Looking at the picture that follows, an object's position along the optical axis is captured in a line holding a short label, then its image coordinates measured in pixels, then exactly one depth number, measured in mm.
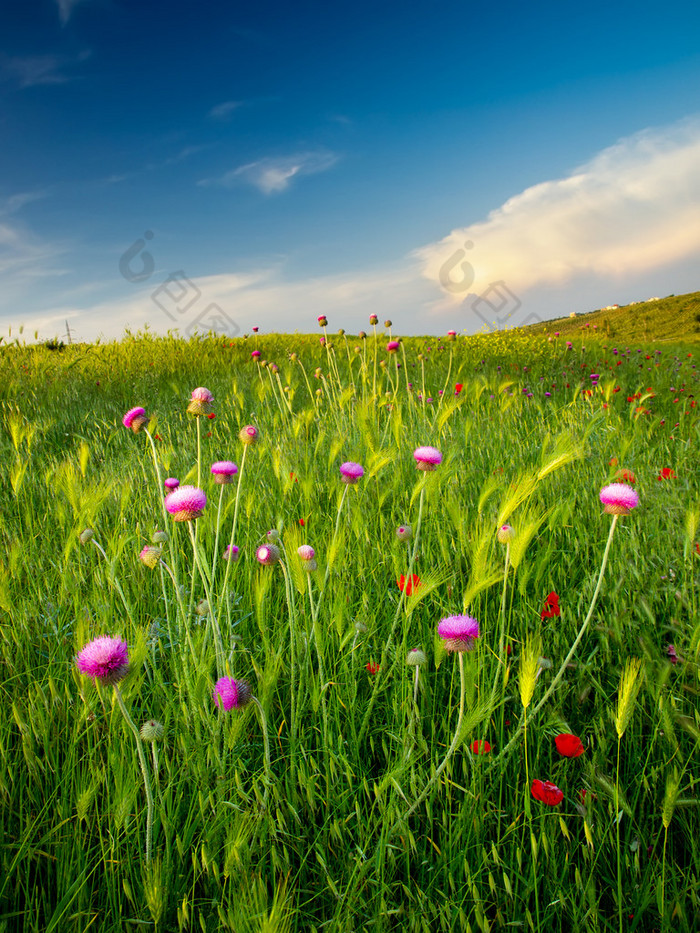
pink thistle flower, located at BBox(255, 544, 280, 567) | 1238
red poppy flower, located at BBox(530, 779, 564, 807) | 895
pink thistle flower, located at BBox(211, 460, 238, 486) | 1396
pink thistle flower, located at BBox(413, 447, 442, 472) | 1464
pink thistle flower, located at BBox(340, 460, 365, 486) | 1591
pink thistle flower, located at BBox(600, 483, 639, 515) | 1127
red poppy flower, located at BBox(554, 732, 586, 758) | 956
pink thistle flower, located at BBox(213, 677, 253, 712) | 963
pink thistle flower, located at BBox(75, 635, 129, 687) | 866
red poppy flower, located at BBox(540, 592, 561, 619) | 1394
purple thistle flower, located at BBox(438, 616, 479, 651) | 940
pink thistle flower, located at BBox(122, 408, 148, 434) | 1669
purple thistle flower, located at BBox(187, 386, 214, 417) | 1595
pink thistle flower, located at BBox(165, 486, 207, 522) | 1156
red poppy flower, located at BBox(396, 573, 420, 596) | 1172
